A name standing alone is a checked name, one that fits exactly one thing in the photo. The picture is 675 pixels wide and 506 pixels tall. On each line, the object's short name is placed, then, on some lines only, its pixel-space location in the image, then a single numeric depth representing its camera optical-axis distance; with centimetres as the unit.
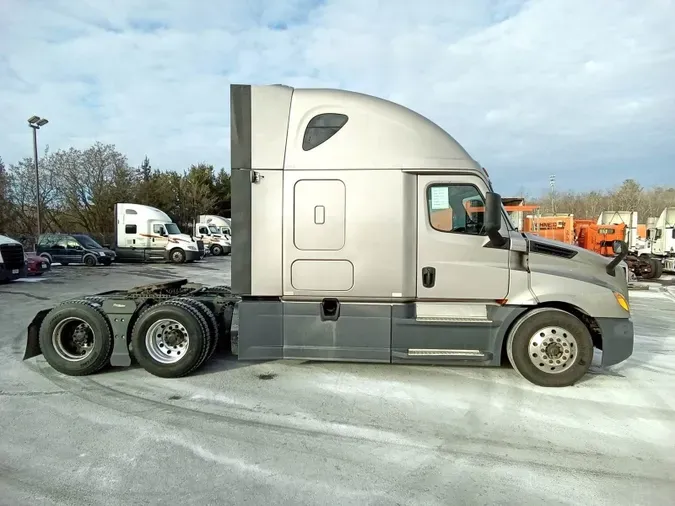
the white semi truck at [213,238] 3434
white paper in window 527
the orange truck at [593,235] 1881
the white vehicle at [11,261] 1508
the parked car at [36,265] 1773
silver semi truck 524
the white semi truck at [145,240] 2625
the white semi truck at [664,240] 1961
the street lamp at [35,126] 2431
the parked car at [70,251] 2333
